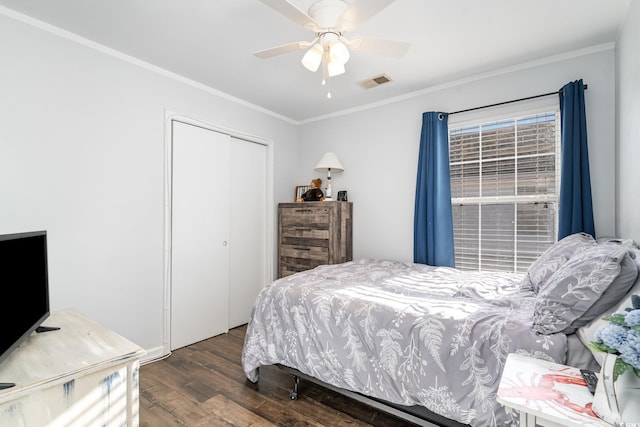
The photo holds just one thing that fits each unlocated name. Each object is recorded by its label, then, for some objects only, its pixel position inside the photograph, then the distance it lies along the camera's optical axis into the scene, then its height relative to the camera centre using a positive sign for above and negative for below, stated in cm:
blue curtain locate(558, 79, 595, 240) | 235 +35
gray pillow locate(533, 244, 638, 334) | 121 -32
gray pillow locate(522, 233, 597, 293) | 183 -29
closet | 294 -17
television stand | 100 -60
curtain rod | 256 +103
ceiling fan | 153 +105
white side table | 89 -59
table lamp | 368 +61
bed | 128 -59
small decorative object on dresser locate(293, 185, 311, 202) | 416 +32
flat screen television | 116 -32
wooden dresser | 349 -25
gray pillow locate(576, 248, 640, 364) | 116 -41
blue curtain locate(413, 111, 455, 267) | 304 +16
